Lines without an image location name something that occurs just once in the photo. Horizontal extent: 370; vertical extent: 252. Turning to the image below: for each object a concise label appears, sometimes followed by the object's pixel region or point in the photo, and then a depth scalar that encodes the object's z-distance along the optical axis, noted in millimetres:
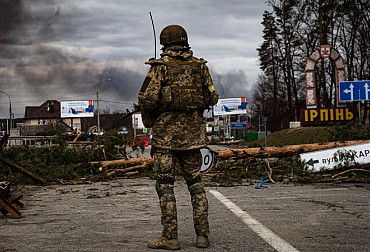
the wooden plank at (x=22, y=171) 10470
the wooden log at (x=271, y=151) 13992
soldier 5164
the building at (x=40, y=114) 146250
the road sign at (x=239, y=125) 72062
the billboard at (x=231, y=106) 100500
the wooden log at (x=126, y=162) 15038
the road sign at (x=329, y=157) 12812
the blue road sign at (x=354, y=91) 17875
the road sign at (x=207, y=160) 12859
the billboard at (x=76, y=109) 103250
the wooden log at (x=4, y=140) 9430
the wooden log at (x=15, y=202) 7328
